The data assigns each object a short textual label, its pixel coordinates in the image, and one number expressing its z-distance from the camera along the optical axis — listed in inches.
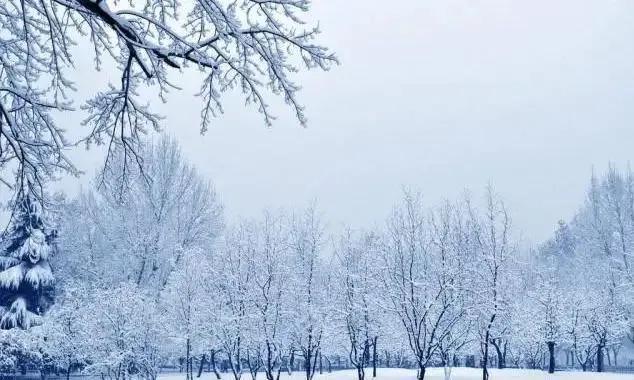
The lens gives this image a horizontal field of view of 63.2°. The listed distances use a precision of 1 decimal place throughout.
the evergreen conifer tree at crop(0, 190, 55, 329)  1131.3
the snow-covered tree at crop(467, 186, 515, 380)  1084.3
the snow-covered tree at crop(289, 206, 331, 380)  958.4
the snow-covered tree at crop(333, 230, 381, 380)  1021.8
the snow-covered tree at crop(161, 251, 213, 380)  1002.7
